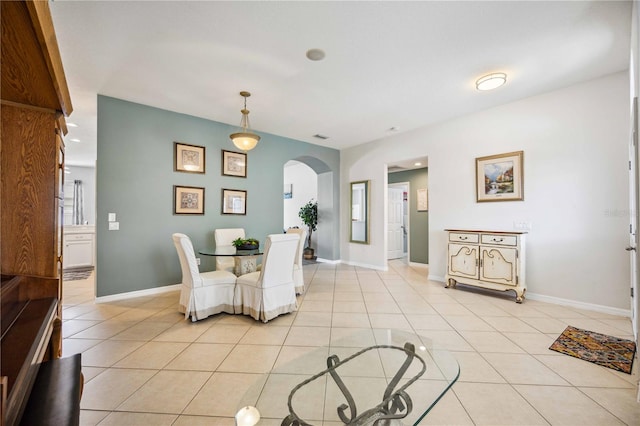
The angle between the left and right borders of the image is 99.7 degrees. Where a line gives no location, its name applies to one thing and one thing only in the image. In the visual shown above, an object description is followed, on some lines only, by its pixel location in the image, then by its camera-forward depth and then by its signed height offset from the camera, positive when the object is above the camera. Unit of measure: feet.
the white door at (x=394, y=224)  24.08 -0.89
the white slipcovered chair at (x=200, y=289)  9.72 -2.84
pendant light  12.16 +3.45
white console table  12.18 -2.22
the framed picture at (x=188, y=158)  14.32 +3.05
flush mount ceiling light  10.49 +5.31
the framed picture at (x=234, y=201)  15.94 +0.77
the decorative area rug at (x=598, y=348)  7.09 -3.88
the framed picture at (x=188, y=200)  14.24 +0.77
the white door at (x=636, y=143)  5.90 +1.73
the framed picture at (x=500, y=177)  13.04 +1.87
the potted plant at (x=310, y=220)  23.52 -0.52
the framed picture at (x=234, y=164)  15.99 +3.06
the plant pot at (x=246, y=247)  11.40 -1.40
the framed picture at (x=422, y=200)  20.86 +1.09
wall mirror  20.58 +0.16
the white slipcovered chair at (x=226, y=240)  13.12 -1.36
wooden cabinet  3.35 +0.20
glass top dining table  10.78 -1.90
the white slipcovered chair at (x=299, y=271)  13.16 -2.80
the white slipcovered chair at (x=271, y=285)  9.68 -2.66
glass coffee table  3.94 -2.96
